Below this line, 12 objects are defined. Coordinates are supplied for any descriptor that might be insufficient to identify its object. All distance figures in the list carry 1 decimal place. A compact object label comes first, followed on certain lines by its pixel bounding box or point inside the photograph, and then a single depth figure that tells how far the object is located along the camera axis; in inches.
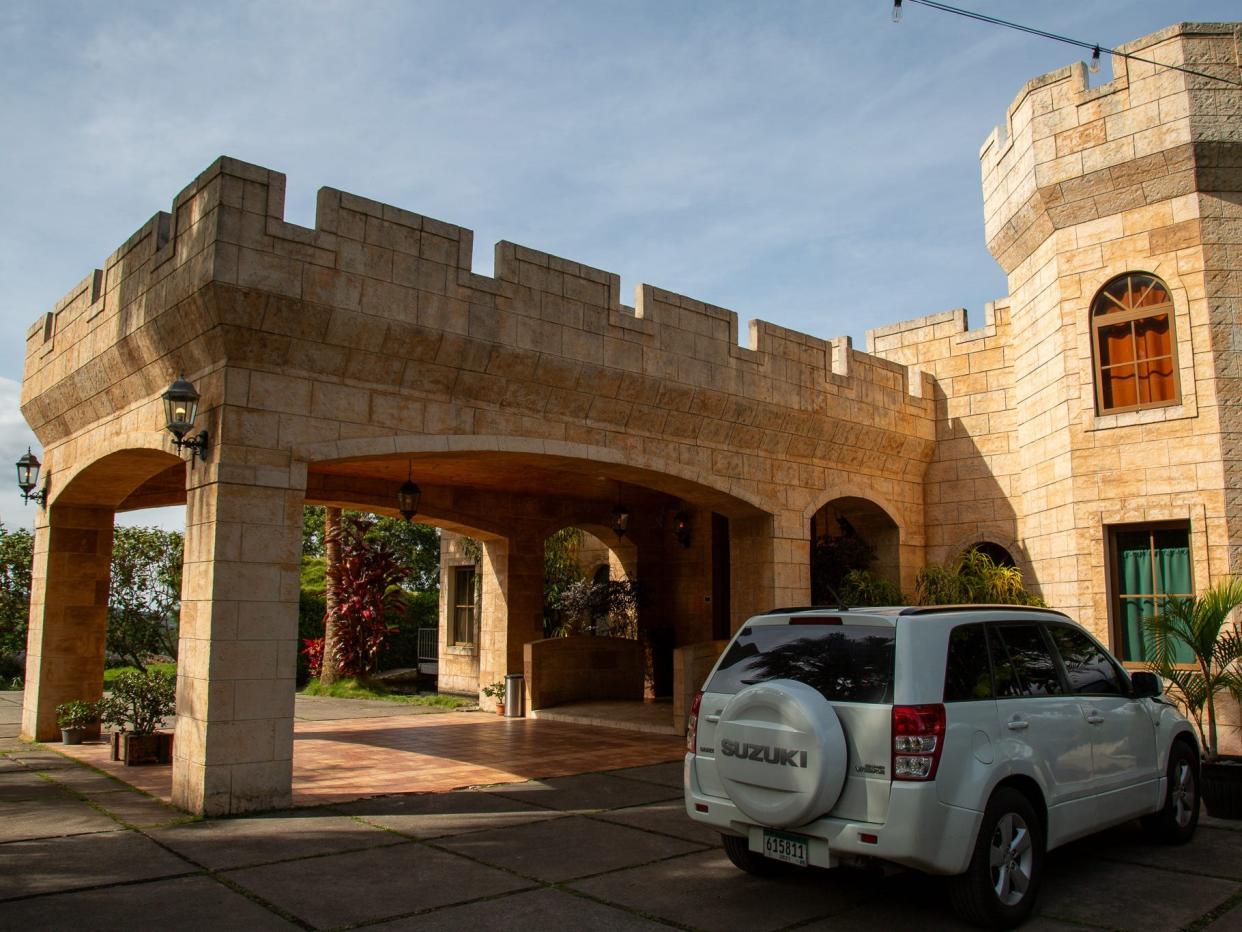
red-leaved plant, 796.0
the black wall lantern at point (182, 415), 310.2
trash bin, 587.8
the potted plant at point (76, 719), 443.8
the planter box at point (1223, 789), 297.9
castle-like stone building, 311.6
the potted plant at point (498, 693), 603.1
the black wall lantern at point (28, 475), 468.8
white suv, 184.9
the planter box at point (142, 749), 389.4
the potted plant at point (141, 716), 392.2
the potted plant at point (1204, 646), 330.3
